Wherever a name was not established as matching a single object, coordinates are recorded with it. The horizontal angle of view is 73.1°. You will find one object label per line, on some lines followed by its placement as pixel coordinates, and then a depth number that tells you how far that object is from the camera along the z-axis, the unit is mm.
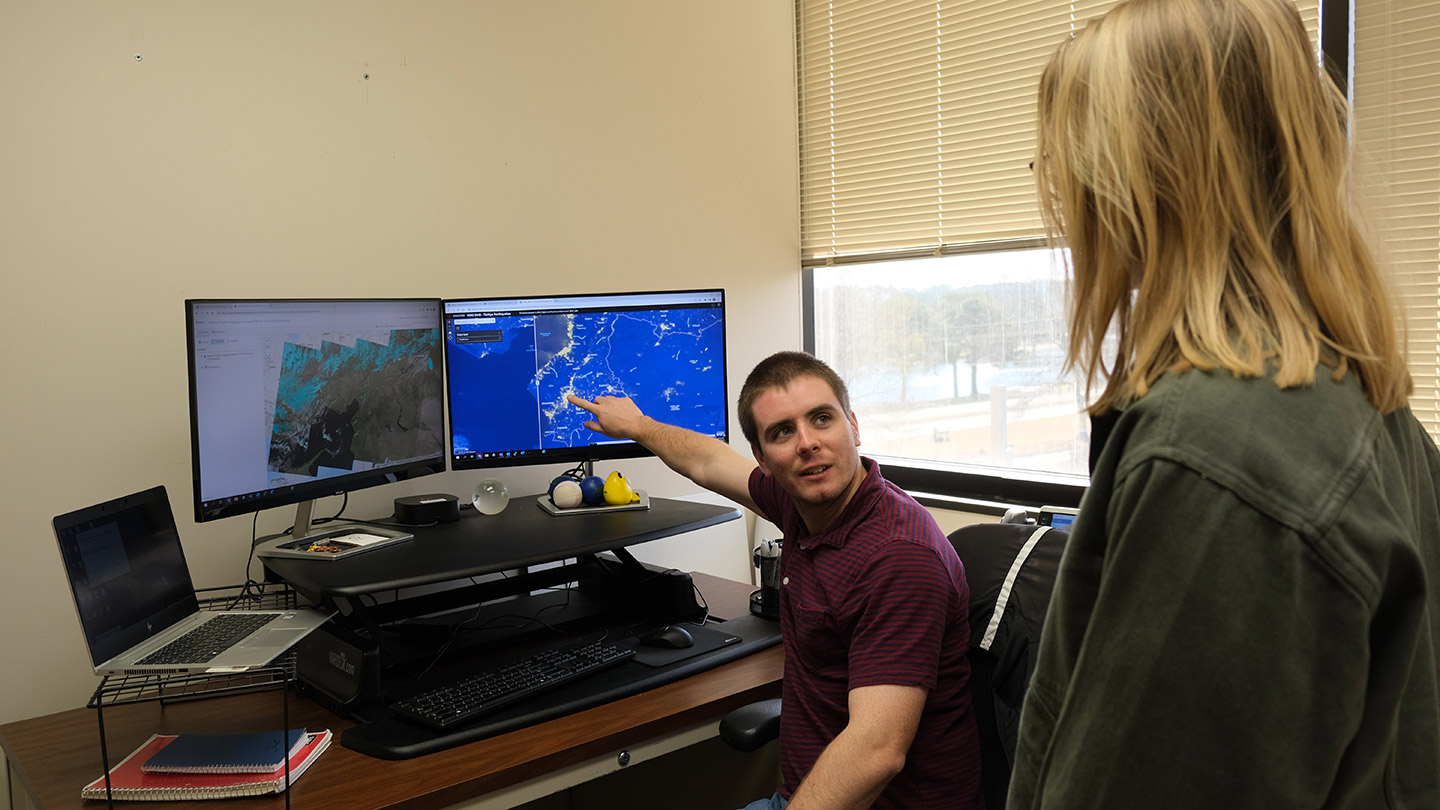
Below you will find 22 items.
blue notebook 1387
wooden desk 1376
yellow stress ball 2168
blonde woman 558
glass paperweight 2111
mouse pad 1820
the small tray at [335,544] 1735
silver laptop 1328
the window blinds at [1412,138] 2016
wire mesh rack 1698
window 2652
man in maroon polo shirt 1365
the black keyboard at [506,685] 1549
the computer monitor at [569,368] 2109
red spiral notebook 1354
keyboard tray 1478
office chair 1417
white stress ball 2131
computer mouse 1873
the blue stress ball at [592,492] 2154
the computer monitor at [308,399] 1635
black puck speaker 2008
